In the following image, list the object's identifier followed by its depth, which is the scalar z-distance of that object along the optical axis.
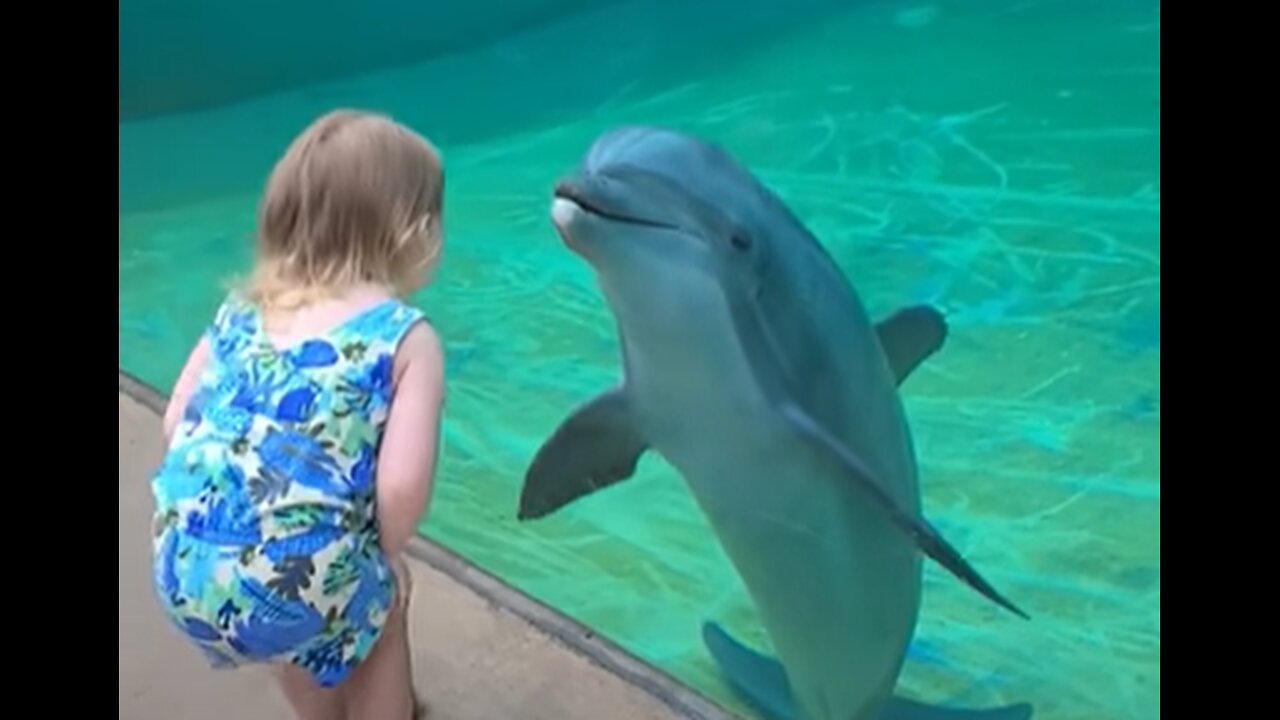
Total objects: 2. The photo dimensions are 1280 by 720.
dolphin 2.46
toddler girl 2.34
